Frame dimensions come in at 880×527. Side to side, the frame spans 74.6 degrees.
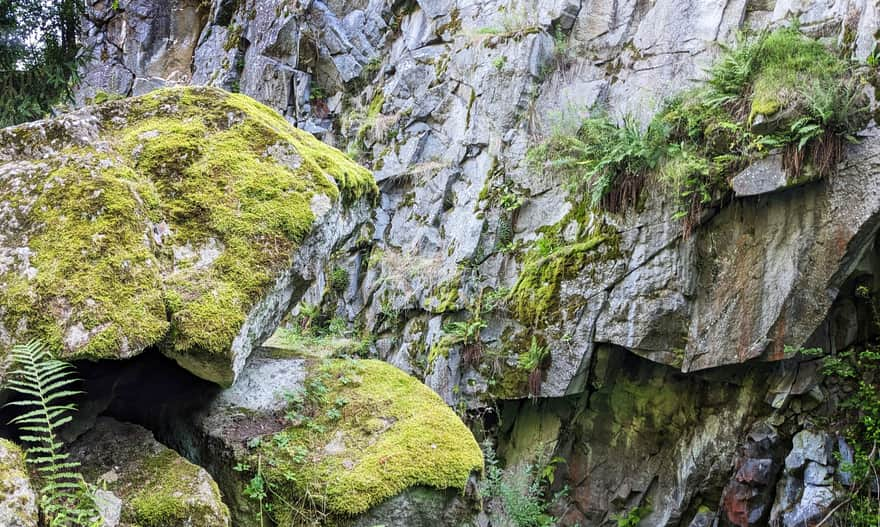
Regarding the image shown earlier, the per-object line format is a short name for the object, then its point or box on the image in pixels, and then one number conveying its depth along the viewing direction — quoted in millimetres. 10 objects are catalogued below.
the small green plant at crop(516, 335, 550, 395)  7562
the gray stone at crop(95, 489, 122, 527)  2990
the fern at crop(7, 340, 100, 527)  2830
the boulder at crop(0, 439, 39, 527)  2623
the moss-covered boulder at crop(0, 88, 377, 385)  3441
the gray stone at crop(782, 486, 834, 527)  6000
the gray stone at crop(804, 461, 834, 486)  6121
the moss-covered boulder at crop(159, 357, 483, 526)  3869
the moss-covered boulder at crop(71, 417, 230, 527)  3277
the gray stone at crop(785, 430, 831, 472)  6223
